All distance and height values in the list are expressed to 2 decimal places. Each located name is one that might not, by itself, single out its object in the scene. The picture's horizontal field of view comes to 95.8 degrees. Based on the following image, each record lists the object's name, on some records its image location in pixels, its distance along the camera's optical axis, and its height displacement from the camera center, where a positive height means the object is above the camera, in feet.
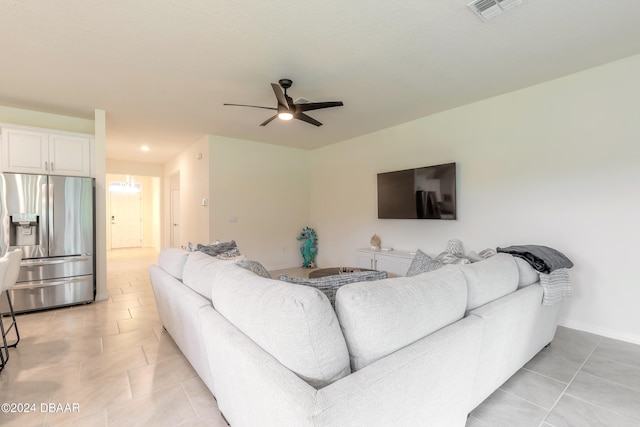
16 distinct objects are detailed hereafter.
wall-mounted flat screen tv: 12.40 +1.01
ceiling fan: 9.41 +3.70
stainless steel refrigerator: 10.75 -0.71
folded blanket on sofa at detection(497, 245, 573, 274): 7.23 -1.15
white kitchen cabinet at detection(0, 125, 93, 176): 11.48 +2.77
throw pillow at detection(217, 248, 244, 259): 8.83 -1.23
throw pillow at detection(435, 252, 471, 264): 7.03 -1.13
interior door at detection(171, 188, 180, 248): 24.31 +0.23
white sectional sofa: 3.21 -1.78
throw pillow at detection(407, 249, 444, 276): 6.97 -1.24
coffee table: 9.91 -2.01
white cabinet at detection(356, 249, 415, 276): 13.03 -2.18
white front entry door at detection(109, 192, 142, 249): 29.66 -0.31
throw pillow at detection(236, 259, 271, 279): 5.77 -1.07
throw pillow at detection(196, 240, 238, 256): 9.11 -1.05
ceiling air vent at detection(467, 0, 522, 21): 6.29 +4.61
